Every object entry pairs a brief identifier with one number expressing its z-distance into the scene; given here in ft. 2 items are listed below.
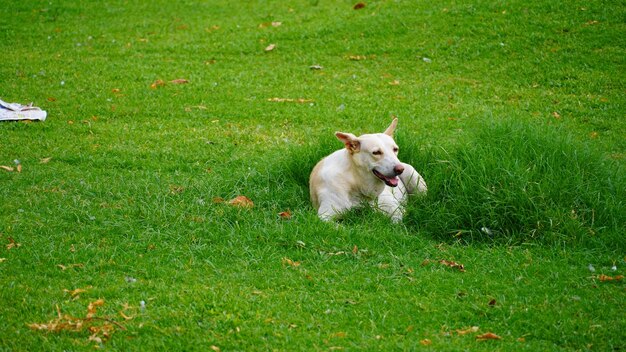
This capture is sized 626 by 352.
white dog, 47.03
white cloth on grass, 69.87
